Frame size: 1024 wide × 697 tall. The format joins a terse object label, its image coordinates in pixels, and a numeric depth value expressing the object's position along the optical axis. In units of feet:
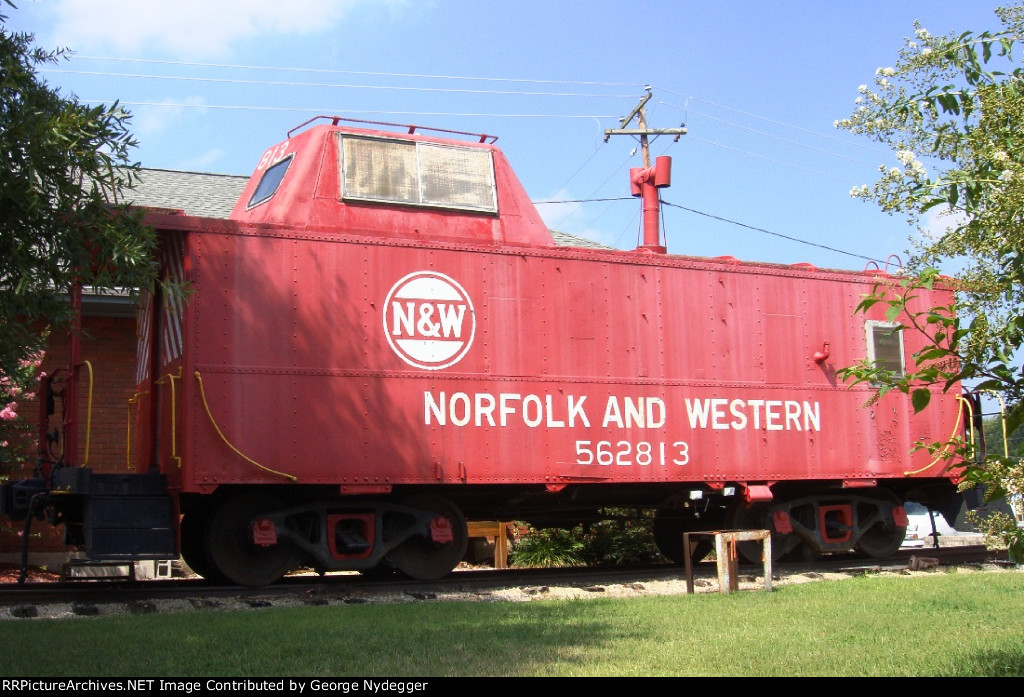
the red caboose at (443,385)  33.22
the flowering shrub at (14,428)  45.34
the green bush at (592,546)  51.42
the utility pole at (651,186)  61.41
